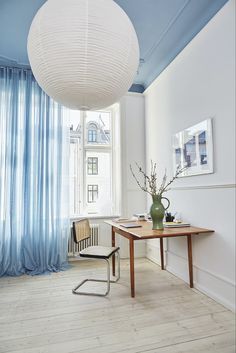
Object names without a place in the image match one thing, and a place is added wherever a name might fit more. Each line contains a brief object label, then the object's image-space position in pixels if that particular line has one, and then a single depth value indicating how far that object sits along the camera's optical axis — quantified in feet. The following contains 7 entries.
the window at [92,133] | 13.76
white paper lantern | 4.39
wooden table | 7.73
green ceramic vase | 8.74
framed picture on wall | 8.10
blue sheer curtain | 10.75
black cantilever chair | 8.23
